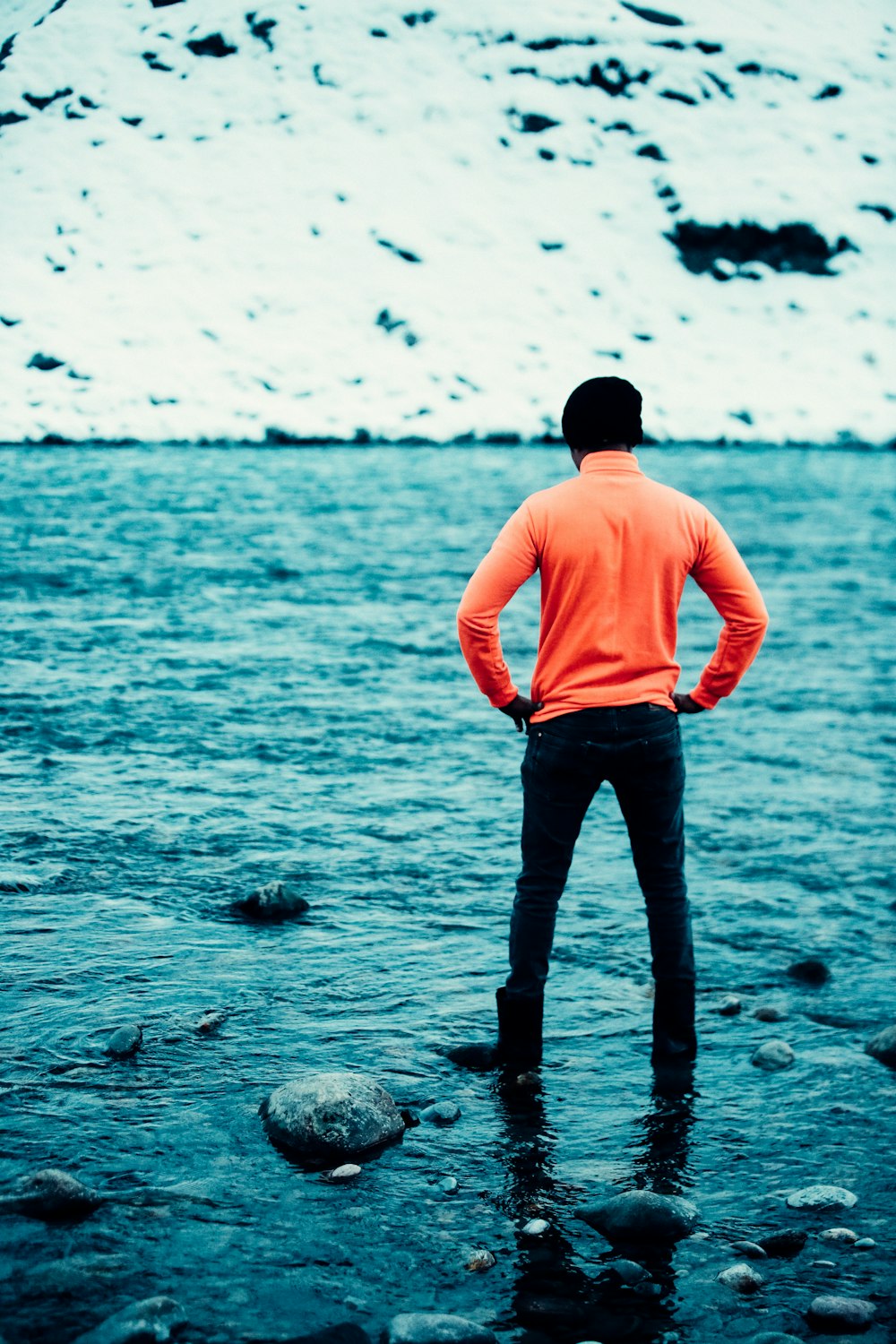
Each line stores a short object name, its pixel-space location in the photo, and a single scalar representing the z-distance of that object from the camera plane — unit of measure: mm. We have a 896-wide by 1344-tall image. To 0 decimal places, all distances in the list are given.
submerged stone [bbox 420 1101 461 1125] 4348
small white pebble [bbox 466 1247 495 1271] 3545
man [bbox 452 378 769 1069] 4277
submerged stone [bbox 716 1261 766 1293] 3516
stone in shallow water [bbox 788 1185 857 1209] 3939
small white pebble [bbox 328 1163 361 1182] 3932
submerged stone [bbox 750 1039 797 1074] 4898
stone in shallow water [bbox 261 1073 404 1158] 4047
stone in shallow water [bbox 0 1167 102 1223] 3566
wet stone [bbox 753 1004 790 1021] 5316
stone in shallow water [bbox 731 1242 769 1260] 3689
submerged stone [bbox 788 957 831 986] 5680
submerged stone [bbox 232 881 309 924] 5992
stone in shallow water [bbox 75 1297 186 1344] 3031
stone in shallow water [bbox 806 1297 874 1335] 3346
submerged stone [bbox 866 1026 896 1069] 4949
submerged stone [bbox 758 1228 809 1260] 3701
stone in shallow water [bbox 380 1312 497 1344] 3145
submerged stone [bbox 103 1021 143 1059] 4551
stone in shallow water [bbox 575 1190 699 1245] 3730
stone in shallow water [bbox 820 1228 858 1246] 3760
